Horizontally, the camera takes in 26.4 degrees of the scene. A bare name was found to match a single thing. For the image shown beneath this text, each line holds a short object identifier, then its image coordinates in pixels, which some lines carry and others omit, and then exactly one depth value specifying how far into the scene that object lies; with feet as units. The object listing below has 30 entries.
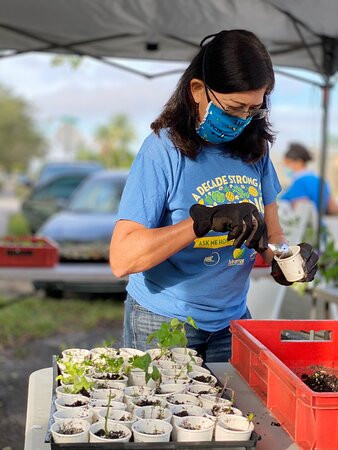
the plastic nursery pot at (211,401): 5.71
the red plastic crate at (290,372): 5.06
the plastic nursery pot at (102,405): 5.48
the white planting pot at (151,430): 4.99
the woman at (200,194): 6.87
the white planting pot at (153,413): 5.42
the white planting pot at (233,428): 5.08
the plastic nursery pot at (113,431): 4.94
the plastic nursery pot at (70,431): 4.90
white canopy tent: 13.12
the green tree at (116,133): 142.27
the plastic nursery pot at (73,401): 5.61
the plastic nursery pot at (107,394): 5.80
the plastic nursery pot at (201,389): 6.02
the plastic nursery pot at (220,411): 5.45
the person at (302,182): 21.68
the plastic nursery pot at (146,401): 5.64
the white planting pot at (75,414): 5.32
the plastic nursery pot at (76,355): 6.56
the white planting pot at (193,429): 5.05
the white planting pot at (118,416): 5.32
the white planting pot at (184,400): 5.79
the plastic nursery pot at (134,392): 5.82
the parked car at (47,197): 41.57
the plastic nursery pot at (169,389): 6.05
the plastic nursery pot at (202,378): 6.29
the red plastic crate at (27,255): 17.98
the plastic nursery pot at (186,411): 5.47
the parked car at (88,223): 26.27
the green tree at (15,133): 165.68
